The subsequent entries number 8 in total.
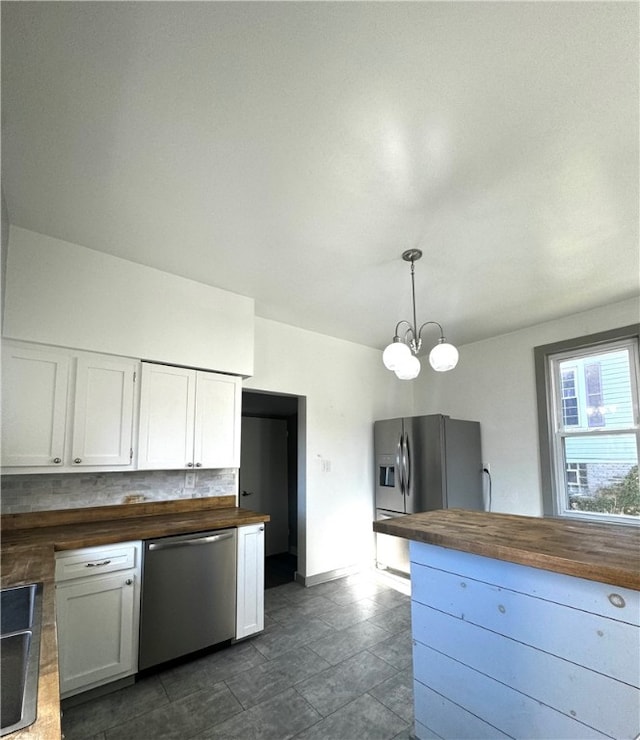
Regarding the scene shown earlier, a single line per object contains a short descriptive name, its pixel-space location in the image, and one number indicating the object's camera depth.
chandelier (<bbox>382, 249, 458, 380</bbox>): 2.22
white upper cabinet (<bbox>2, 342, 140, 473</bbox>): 2.13
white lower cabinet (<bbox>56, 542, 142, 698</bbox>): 2.01
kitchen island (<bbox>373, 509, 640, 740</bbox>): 1.18
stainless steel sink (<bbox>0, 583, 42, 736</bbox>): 0.78
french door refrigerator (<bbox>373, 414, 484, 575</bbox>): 3.71
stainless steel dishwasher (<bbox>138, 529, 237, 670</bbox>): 2.27
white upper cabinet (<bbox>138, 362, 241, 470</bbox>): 2.62
